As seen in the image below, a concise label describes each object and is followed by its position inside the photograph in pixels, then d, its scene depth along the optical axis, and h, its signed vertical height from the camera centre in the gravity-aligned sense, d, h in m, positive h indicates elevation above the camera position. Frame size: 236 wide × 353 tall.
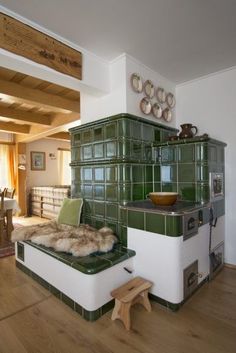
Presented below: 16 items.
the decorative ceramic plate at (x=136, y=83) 2.11 +0.91
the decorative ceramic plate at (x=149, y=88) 2.25 +0.91
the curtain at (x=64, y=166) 6.32 +0.28
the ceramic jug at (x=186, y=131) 2.20 +0.44
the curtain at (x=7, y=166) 5.34 +0.25
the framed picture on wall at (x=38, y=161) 5.77 +0.41
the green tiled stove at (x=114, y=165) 2.03 +0.10
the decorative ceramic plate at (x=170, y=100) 2.57 +0.89
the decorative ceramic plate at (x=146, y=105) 2.20 +0.71
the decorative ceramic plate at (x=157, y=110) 2.35 +0.71
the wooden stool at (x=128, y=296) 1.42 -0.83
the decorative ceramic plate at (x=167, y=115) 2.51 +0.70
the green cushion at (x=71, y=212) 2.36 -0.41
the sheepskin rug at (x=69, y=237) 1.77 -0.56
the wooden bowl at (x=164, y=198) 1.82 -0.20
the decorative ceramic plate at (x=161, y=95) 2.44 +0.91
